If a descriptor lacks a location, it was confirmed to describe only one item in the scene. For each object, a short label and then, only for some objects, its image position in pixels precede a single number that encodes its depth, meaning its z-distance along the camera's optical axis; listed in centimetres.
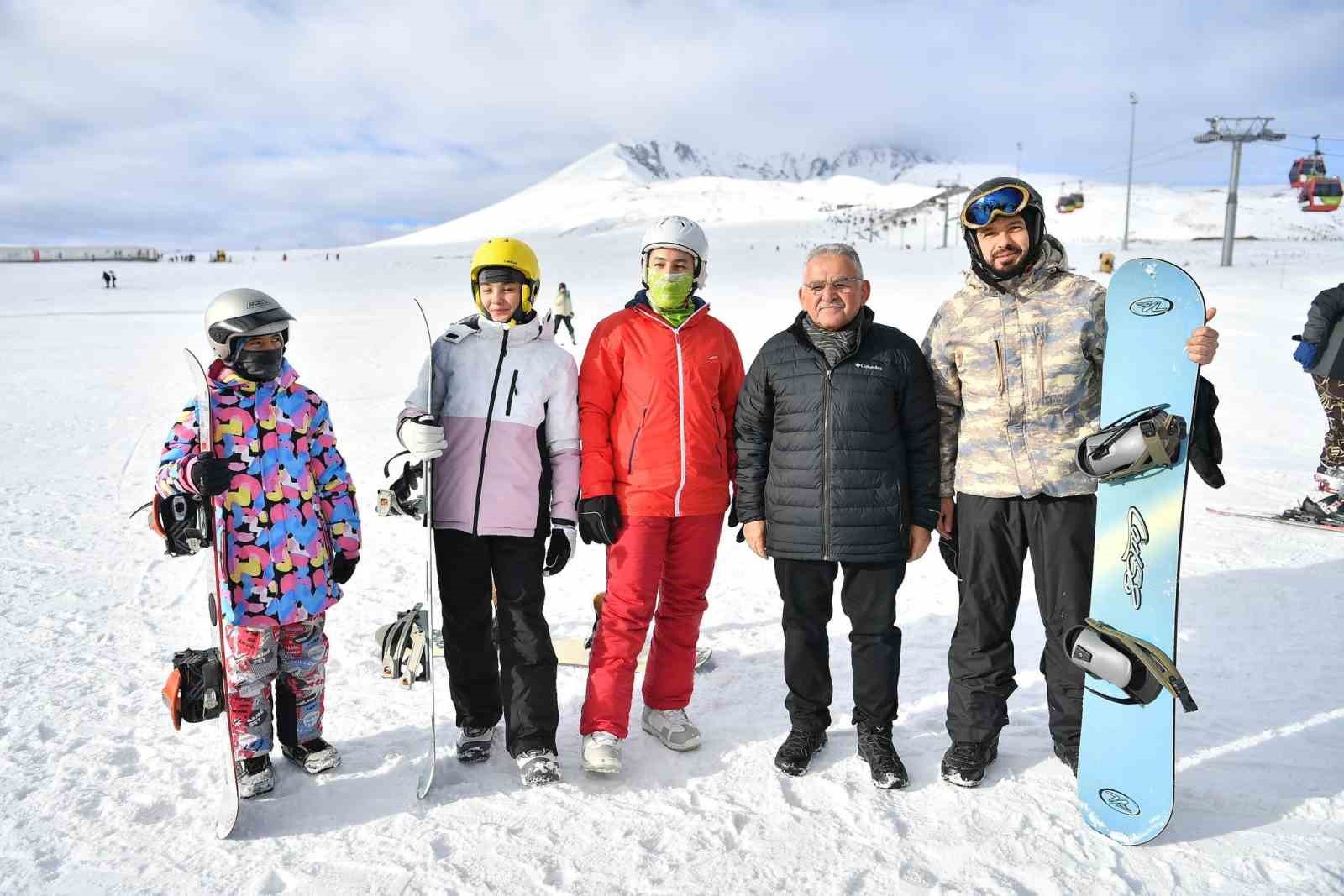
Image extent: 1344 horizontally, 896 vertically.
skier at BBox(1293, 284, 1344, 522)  576
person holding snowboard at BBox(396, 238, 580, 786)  303
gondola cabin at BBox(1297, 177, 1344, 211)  3591
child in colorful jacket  277
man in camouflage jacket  288
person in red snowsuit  308
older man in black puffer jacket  295
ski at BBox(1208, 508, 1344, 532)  572
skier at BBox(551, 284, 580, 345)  1806
